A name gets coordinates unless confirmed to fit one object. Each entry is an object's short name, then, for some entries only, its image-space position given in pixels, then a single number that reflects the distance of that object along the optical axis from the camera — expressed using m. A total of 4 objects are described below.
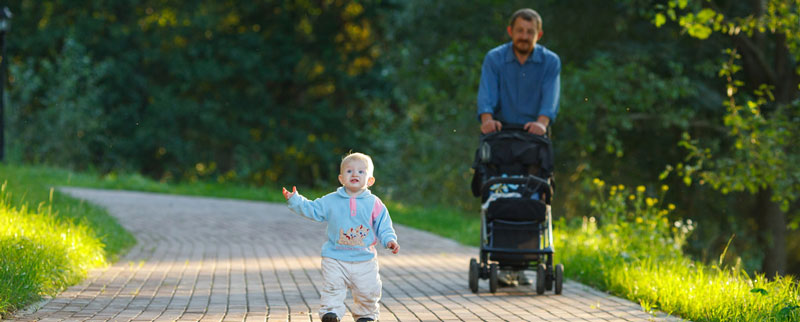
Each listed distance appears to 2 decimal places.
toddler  10.27
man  14.64
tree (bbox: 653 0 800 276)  20.88
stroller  14.09
